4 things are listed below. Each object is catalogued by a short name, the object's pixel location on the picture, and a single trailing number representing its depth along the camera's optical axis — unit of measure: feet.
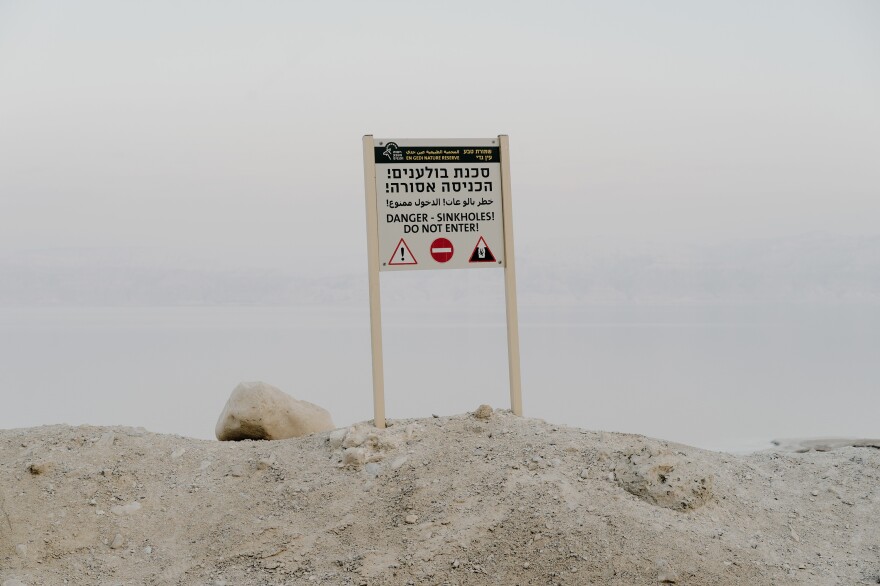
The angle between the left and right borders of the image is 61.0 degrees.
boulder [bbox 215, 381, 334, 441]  28.78
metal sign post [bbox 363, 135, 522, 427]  25.84
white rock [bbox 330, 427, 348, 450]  25.46
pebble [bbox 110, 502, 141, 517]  23.07
